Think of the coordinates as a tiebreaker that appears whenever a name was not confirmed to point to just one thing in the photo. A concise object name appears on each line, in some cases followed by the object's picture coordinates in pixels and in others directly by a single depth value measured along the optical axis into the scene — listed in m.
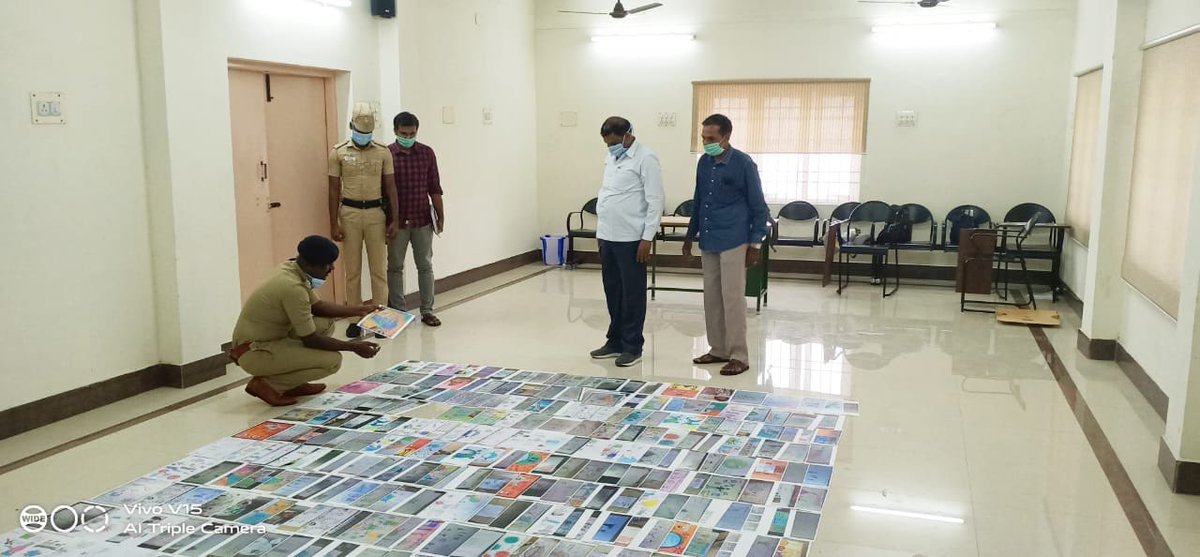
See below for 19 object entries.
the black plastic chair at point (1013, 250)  7.67
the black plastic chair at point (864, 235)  8.91
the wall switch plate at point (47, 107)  4.51
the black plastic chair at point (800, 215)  9.71
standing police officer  6.52
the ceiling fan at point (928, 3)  8.30
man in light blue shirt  5.66
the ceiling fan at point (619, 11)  8.98
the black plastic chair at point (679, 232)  9.38
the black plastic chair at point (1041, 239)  8.46
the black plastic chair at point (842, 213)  9.75
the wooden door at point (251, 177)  6.23
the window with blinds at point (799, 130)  9.77
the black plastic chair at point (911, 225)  9.08
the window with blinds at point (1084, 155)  7.48
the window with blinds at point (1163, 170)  4.84
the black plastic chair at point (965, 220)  9.34
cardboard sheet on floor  7.26
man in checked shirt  6.98
